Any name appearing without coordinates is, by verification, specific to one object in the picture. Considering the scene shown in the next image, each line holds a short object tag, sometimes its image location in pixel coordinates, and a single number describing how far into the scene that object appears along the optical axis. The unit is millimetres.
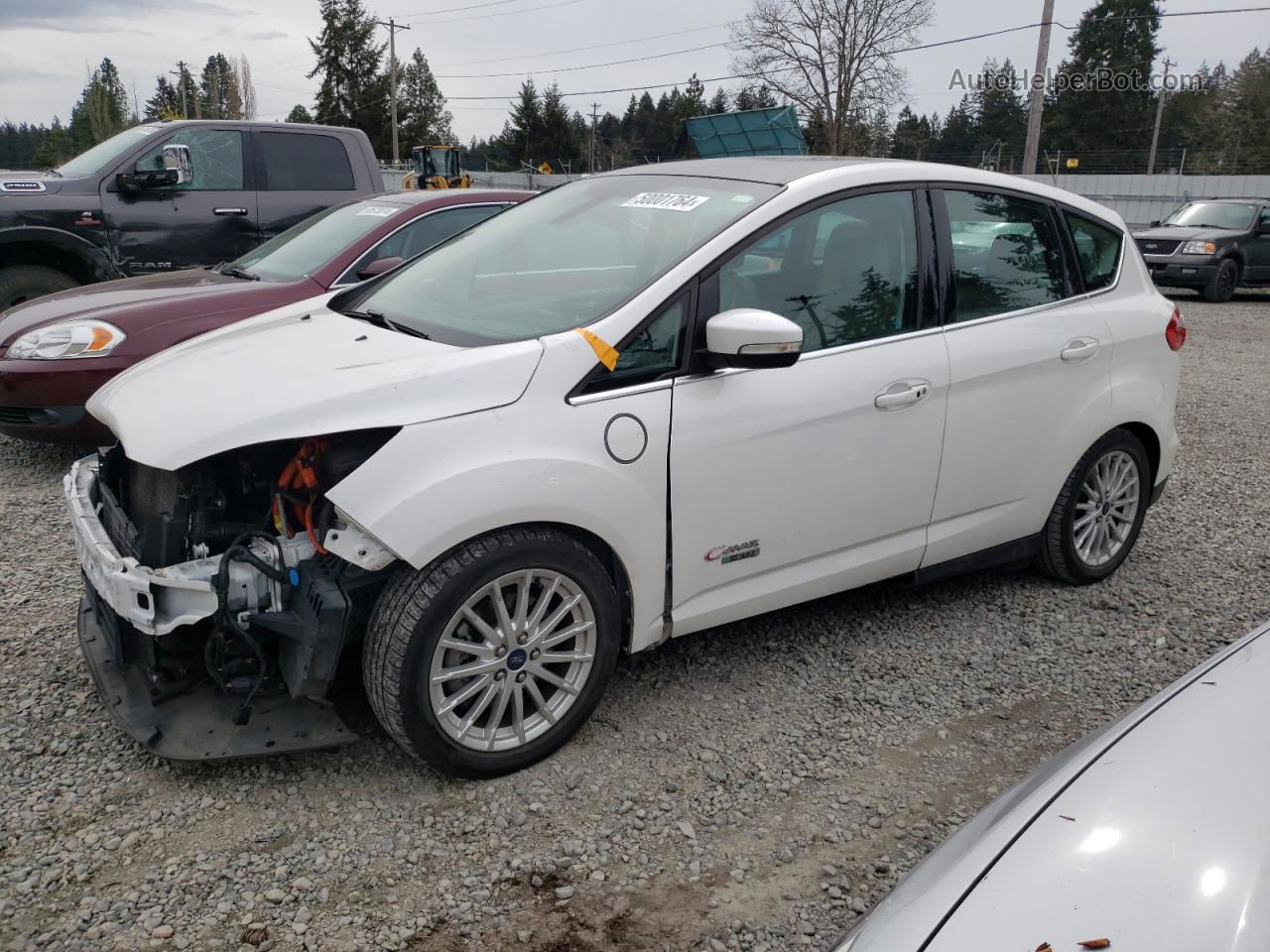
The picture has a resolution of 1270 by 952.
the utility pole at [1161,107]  48619
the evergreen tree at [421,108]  69438
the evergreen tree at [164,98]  67156
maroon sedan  4945
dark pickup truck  6836
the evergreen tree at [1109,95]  62562
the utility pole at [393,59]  57750
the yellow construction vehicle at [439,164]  26906
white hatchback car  2607
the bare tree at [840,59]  41188
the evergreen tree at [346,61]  69188
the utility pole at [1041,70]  23516
